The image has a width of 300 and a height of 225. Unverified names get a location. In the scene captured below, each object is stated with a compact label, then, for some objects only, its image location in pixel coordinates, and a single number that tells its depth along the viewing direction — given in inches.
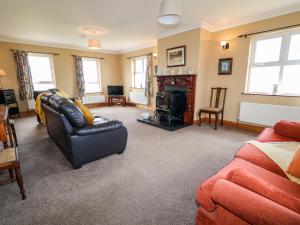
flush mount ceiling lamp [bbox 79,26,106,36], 171.8
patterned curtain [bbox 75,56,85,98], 262.7
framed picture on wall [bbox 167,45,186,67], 178.9
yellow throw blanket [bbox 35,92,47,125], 143.2
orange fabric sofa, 29.3
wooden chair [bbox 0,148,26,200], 62.7
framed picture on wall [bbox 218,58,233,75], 164.2
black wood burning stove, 174.6
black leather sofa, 88.5
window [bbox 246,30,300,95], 132.3
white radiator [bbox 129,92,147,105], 271.7
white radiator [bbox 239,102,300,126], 129.9
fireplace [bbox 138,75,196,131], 173.3
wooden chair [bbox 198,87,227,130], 164.1
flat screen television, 298.0
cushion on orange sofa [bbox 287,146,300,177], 51.1
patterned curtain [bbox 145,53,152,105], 250.8
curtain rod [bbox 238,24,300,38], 126.9
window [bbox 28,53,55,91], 230.7
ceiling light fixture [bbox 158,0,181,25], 82.9
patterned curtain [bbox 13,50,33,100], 212.8
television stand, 302.5
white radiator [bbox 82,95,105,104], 282.2
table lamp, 189.7
